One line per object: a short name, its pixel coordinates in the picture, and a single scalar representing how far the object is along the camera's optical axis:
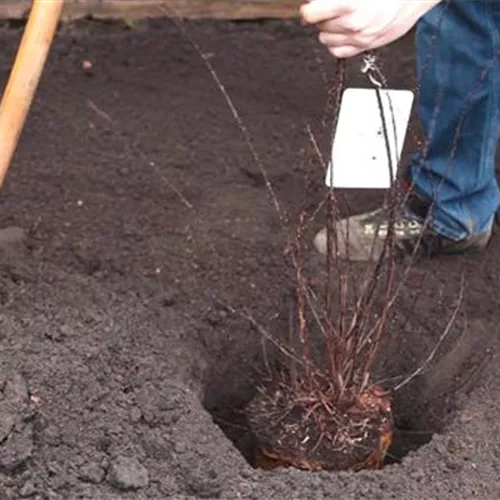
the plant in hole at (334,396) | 3.60
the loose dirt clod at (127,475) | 3.26
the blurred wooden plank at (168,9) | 5.67
